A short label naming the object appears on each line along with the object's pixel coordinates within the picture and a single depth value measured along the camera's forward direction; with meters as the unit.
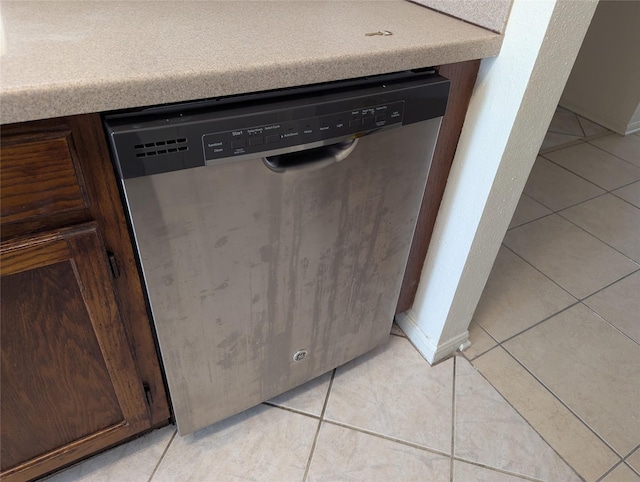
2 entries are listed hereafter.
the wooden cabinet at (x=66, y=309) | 0.65
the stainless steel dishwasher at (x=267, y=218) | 0.71
